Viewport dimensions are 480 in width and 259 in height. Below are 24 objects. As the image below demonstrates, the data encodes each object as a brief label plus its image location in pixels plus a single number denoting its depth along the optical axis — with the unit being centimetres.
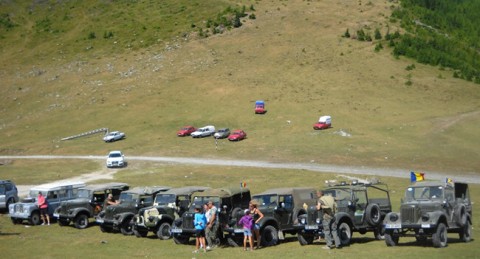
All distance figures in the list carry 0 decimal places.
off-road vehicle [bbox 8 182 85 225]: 3709
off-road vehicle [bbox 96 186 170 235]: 3222
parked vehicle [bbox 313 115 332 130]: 8019
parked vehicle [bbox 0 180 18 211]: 4212
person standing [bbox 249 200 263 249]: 2614
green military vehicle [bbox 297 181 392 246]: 2598
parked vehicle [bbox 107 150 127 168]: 6700
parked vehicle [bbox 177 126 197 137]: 8394
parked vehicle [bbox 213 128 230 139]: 8154
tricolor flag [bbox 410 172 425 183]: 3528
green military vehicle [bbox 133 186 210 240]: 3062
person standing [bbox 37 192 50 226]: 3669
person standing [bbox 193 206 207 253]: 2688
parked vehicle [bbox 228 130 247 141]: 7894
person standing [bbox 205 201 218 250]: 2711
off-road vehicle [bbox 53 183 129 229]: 3544
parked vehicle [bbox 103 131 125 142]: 8394
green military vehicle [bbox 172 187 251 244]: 2820
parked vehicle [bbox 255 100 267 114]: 9069
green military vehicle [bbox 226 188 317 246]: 2738
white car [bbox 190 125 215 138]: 8288
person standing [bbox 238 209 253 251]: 2594
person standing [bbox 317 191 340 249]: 2502
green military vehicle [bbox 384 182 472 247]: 2402
